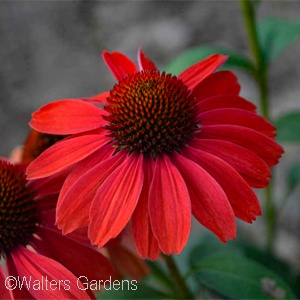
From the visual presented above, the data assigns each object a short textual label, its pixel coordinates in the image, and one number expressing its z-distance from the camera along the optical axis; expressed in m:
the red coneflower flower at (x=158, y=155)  0.30
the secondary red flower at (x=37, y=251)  0.31
